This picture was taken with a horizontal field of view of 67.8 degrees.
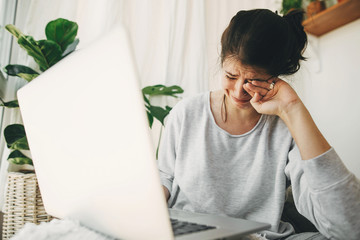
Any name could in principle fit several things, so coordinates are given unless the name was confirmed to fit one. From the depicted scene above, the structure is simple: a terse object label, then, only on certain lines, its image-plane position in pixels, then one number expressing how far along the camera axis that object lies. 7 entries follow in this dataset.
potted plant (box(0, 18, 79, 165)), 1.10
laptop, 0.32
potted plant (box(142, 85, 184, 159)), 1.51
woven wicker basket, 0.98
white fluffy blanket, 0.45
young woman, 0.68
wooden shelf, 1.39
